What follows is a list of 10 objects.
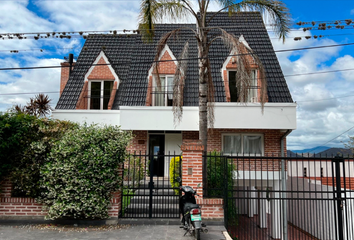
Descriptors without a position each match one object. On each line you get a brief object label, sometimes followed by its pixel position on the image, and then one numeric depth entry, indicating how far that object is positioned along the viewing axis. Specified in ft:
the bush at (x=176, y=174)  28.40
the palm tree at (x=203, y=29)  28.55
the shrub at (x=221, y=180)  25.05
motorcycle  19.95
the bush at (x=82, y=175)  23.08
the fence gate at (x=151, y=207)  24.88
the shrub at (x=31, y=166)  24.36
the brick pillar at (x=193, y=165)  24.56
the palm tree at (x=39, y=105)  57.11
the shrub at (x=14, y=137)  23.94
